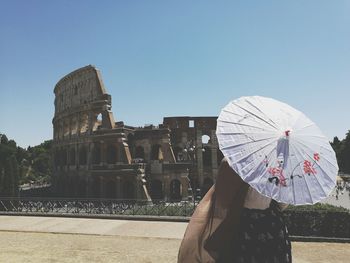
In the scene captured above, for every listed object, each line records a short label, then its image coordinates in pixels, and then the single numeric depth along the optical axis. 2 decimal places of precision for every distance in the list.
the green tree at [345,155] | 80.00
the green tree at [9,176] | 27.48
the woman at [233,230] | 2.69
